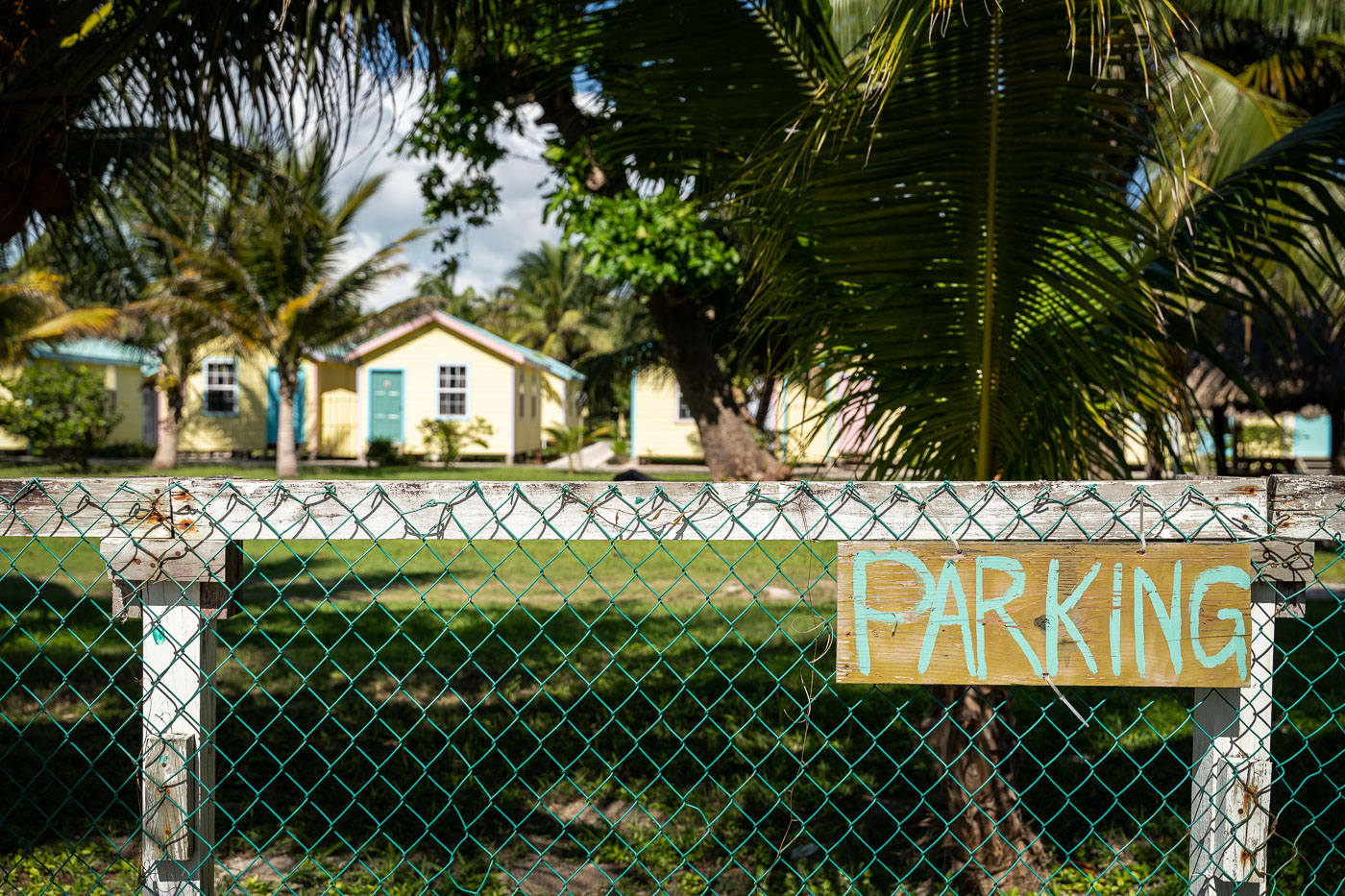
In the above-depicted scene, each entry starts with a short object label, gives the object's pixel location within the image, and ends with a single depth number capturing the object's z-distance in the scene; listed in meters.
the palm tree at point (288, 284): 19.84
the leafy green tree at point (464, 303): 38.12
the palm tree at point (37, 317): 16.67
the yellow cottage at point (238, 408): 25.83
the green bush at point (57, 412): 20.70
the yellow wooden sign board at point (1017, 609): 2.02
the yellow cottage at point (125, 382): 24.98
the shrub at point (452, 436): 24.19
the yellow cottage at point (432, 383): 24.69
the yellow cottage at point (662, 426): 24.17
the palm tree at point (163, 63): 3.47
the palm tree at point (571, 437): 24.06
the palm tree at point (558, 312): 34.00
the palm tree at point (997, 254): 2.76
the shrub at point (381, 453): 23.97
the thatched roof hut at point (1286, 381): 14.61
